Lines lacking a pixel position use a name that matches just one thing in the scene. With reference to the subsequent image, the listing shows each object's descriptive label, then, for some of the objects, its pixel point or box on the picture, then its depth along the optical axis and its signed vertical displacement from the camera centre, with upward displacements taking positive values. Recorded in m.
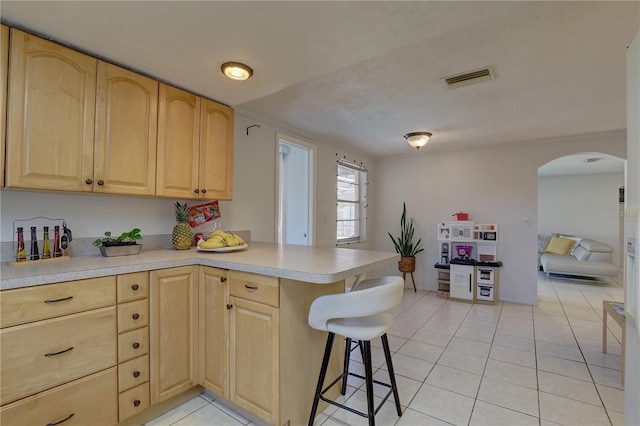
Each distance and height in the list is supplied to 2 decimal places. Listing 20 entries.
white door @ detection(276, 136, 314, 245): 3.88 +0.29
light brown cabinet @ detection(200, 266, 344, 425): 1.51 -0.71
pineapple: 2.22 -0.17
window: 4.66 +0.23
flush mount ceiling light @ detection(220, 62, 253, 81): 1.88 +0.94
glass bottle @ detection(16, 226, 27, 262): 1.60 -0.20
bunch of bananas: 2.05 -0.19
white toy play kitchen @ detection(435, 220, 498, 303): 4.20 -0.65
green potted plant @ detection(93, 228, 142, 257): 1.86 -0.20
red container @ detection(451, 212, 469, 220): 4.51 +0.02
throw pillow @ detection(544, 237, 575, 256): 6.12 -0.57
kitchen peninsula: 1.30 -0.62
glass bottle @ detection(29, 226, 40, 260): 1.68 -0.20
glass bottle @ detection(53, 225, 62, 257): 1.75 -0.19
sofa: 5.30 -0.76
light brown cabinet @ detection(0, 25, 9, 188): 1.43 +0.62
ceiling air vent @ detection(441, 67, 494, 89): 2.17 +1.08
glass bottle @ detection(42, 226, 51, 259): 1.71 -0.19
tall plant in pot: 4.81 -0.49
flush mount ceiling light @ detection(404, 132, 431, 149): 3.68 +0.99
